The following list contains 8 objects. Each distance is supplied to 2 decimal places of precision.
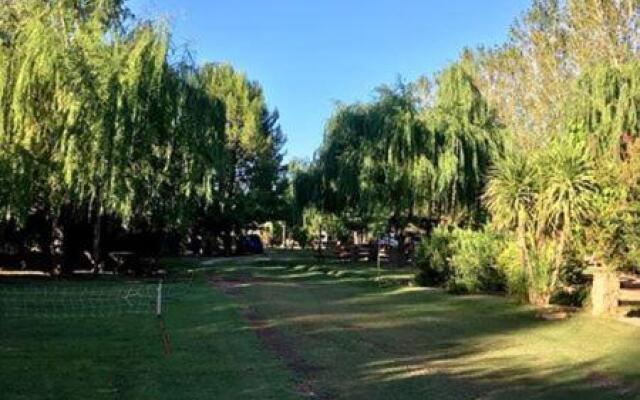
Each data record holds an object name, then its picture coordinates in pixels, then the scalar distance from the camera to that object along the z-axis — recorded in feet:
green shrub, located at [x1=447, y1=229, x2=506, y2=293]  58.90
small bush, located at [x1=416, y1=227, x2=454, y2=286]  65.10
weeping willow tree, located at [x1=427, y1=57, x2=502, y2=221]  86.53
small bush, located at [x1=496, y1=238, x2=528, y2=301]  52.60
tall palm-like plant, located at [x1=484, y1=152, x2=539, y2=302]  51.55
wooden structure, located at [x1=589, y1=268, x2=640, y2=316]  46.03
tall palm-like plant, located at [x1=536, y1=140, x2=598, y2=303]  48.24
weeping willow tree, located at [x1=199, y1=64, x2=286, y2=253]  149.89
